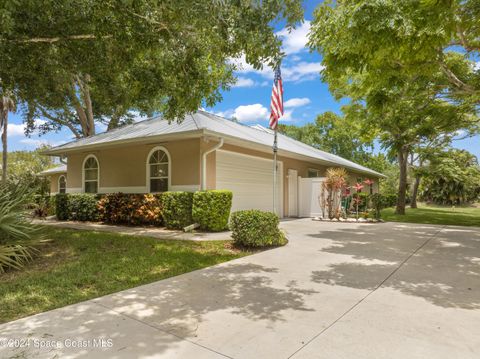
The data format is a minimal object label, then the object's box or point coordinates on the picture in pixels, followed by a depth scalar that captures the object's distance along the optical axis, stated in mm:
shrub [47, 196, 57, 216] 14408
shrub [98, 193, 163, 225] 10117
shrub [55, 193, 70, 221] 12961
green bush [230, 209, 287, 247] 6957
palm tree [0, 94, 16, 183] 18217
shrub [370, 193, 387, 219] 13620
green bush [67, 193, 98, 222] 11913
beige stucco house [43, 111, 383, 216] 10000
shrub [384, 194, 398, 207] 28172
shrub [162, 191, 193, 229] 9484
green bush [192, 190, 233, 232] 9172
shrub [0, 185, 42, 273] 5251
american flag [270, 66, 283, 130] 8961
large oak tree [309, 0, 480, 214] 4969
